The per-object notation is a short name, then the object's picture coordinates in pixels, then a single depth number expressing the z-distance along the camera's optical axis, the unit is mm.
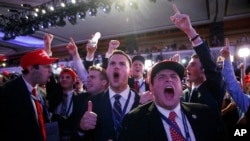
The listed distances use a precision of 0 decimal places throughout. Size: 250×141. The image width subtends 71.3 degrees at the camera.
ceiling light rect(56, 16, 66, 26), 6688
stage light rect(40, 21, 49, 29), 7053
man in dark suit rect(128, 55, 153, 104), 2572
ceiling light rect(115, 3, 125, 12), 5661
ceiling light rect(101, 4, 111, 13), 5811
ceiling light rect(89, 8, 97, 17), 6074
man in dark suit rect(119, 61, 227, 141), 1155
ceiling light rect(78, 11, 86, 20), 6255
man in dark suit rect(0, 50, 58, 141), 1568
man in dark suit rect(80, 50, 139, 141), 1371
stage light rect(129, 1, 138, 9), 5595
